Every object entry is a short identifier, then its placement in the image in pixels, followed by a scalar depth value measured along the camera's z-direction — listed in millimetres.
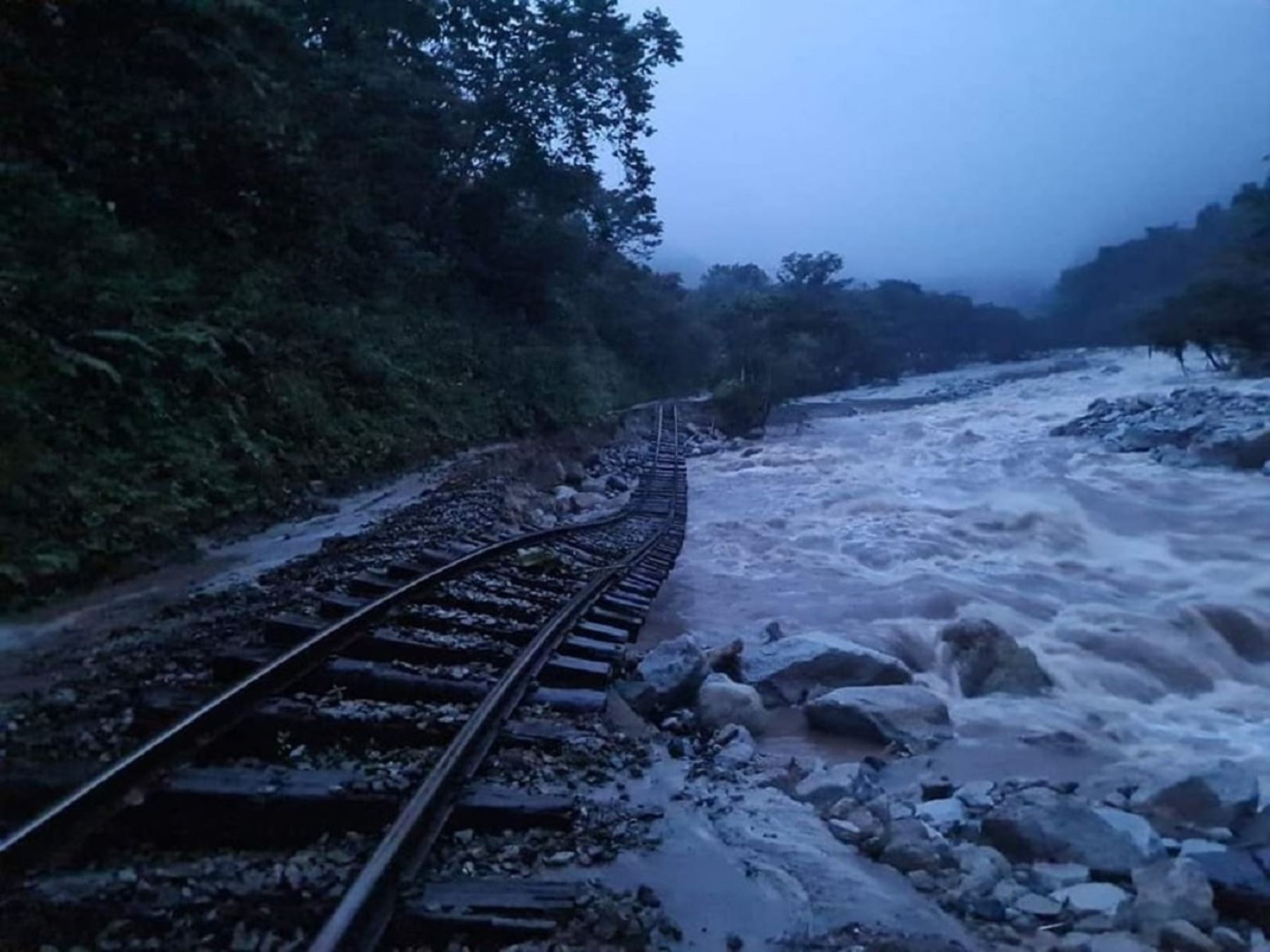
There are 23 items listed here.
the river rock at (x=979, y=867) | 4258
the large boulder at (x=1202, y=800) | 5359
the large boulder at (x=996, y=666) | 8227
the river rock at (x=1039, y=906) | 4078
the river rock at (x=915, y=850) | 4418
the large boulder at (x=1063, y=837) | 4582
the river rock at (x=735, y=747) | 6043
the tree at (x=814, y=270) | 58875
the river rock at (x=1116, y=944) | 3771
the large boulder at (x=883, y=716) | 6918
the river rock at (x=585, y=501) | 18141
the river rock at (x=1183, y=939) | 3738
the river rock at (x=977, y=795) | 5418
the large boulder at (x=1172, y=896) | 3910
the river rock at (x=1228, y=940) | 3793
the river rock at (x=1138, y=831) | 4711
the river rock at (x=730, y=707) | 6977
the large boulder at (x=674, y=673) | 7105
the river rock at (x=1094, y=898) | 4094
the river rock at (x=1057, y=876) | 4402
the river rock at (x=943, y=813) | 5141
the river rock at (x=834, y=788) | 5359
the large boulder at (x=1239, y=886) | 4066
